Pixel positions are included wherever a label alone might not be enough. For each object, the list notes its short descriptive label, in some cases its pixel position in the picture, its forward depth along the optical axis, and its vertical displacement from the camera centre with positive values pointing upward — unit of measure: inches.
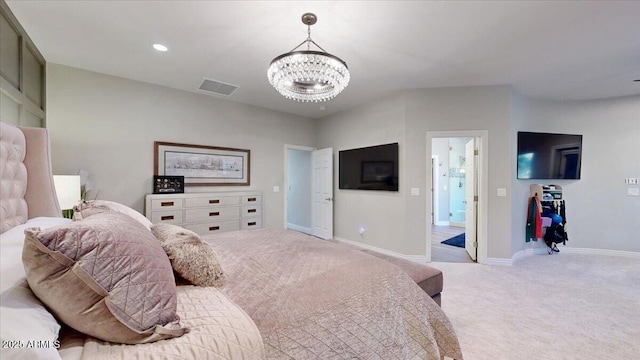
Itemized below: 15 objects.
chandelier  76.0 +36.2
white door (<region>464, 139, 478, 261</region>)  153.3 -12.6
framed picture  147.9 +11.0
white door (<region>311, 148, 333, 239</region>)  205.0 -11.4
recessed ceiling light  104.0 +57.4
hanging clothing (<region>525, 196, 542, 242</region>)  155.5 -25.1
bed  26.1 -20.8
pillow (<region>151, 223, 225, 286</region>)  45.7 -15.2
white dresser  133.0 -17.9
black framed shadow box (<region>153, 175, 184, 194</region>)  140.6 -2.4
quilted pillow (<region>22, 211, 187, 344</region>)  26.0 -11.9
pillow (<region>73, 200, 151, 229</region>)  47.4 -6.1
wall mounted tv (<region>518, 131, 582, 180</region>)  160.4 +18.1
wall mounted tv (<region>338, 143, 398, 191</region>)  161.8 +9.7
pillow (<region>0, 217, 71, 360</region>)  21.3 -13.3
